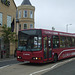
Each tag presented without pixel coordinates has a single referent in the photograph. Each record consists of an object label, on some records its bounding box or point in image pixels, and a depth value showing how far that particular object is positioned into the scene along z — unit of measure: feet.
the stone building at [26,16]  72.97
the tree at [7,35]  41.63
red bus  24.79
